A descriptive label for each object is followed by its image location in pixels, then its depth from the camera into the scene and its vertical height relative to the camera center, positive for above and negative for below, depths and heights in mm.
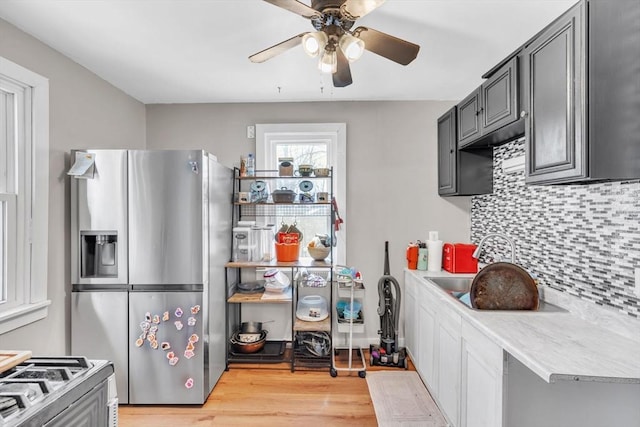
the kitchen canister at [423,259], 3010 -421
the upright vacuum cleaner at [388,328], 2934 -1049
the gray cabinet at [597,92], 1332 +515
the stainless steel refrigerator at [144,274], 2328 -444
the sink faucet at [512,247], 2053 -236
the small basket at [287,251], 2932 -350
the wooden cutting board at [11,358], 1297 -604
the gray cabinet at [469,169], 2818 +377
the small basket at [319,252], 2975 -357
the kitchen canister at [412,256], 3031 -400
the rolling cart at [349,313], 2783 -898
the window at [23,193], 1950 +112
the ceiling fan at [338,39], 1321 +789
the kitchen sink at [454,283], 2684 -574
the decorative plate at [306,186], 3014 +242
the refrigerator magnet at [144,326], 2334 -807
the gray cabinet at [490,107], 1930 +716
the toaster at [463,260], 2826 -402
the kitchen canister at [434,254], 2955 -369
